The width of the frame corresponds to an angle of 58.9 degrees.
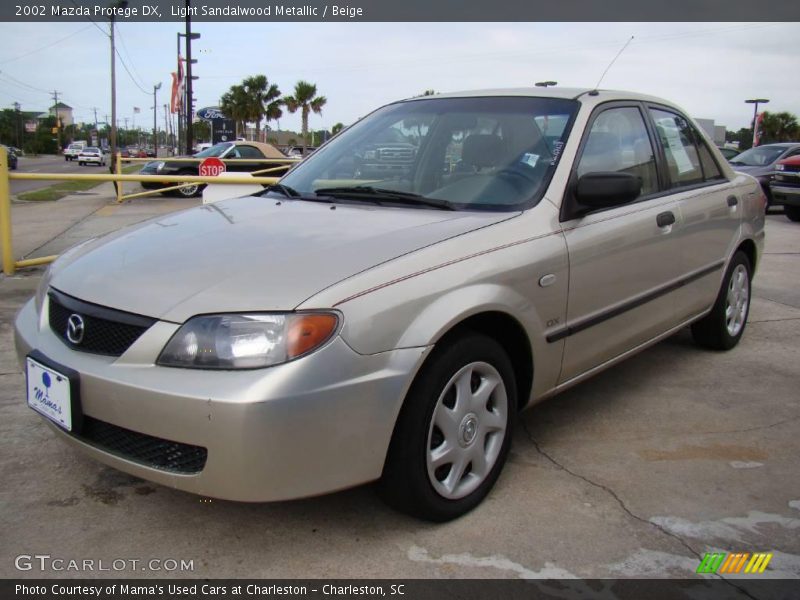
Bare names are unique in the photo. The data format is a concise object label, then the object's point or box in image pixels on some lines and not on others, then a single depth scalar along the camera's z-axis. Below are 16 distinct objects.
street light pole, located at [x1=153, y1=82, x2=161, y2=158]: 78.24
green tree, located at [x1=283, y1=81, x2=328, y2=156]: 62.31
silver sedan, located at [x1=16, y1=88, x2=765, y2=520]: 2.09
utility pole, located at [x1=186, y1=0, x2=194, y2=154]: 29.47
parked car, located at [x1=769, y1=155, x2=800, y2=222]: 12.30
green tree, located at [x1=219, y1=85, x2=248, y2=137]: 59.47
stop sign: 12.55
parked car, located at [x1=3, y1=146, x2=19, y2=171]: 33.52
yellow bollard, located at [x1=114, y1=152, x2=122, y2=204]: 15.72
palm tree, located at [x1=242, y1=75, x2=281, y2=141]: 59.22
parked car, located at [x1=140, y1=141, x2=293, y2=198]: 17.66
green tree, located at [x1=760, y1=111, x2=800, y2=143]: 57.84
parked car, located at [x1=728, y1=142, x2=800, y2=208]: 13.20
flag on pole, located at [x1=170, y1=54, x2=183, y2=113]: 32.16
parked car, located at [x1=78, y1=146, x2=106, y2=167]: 55.00
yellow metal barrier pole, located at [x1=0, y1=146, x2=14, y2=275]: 6.66
